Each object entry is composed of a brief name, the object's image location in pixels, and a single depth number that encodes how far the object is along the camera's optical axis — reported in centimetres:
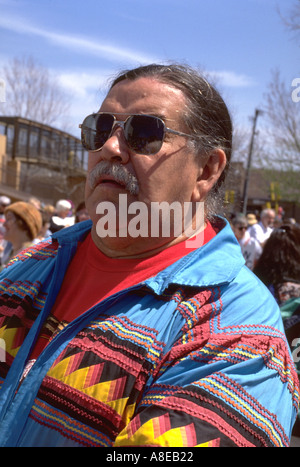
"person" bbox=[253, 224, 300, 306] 440
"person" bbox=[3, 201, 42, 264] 454
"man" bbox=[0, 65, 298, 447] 129
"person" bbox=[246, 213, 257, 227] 980
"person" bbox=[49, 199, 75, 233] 757
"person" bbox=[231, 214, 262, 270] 744
